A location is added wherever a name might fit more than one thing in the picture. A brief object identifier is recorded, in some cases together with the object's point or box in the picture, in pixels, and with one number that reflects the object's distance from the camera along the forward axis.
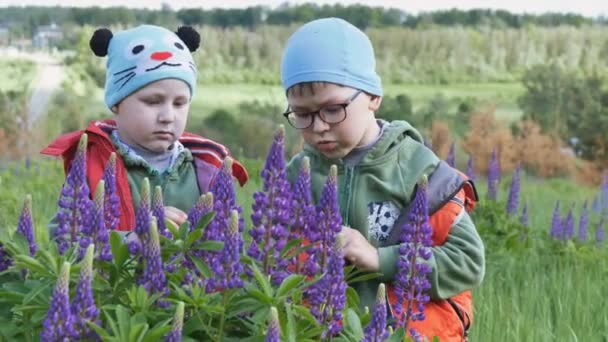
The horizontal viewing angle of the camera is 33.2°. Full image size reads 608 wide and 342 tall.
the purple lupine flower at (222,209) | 2.49
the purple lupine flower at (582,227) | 6.44
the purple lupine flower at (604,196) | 8.12
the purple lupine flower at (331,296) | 2.47
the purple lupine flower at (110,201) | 2.74
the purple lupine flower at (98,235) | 2.45
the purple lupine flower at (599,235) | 6.54
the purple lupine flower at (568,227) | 6.31
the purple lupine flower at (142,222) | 2.38
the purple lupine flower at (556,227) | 6.33
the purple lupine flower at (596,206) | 8.09
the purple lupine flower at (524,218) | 6.44
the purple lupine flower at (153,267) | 2.27
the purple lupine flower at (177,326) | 2.03
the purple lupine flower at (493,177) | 6.52
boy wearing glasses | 3.59
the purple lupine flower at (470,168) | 6.32
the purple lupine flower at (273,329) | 1.97
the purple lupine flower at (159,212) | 2.51
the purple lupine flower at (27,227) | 2.63
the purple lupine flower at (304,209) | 2.65
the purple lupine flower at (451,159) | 5.89
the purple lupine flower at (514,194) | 6.43
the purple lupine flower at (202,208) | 2.51
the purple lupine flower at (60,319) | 2.03
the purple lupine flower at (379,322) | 2.34
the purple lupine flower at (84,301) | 2.06
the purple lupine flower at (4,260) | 2.79
